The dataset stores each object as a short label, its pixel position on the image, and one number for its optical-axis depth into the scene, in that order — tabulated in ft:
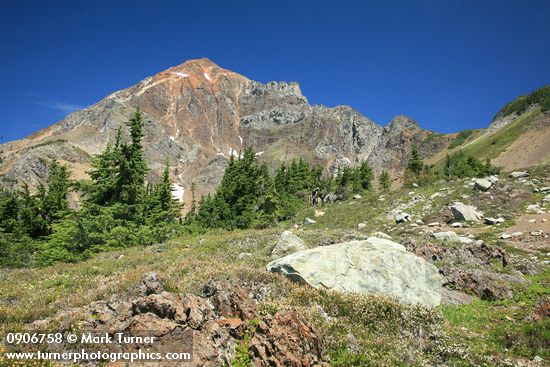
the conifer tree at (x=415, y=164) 235.61
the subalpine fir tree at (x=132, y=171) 89.86
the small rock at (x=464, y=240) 71.74
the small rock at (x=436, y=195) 127.30
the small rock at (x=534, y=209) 92.61
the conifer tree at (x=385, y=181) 257.14
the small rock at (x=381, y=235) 69.98
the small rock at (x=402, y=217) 113.91
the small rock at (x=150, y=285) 33.12
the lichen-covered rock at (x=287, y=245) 55.21
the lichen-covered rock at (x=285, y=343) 24.12
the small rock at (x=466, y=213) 99.22
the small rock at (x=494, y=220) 93.26
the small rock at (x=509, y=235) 80.07
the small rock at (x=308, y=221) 133.74
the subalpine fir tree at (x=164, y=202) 109.52
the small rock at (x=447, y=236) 76.38
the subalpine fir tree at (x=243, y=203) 121.80
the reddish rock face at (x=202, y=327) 23.71
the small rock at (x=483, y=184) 117.39
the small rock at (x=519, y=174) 126.93
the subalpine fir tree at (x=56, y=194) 94.63
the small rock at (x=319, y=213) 150.99
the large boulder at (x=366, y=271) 40.78
